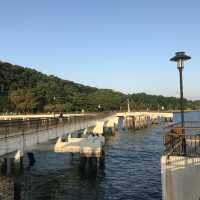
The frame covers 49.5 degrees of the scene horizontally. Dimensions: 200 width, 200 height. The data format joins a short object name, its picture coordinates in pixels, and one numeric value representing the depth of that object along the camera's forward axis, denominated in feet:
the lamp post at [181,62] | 37.30
